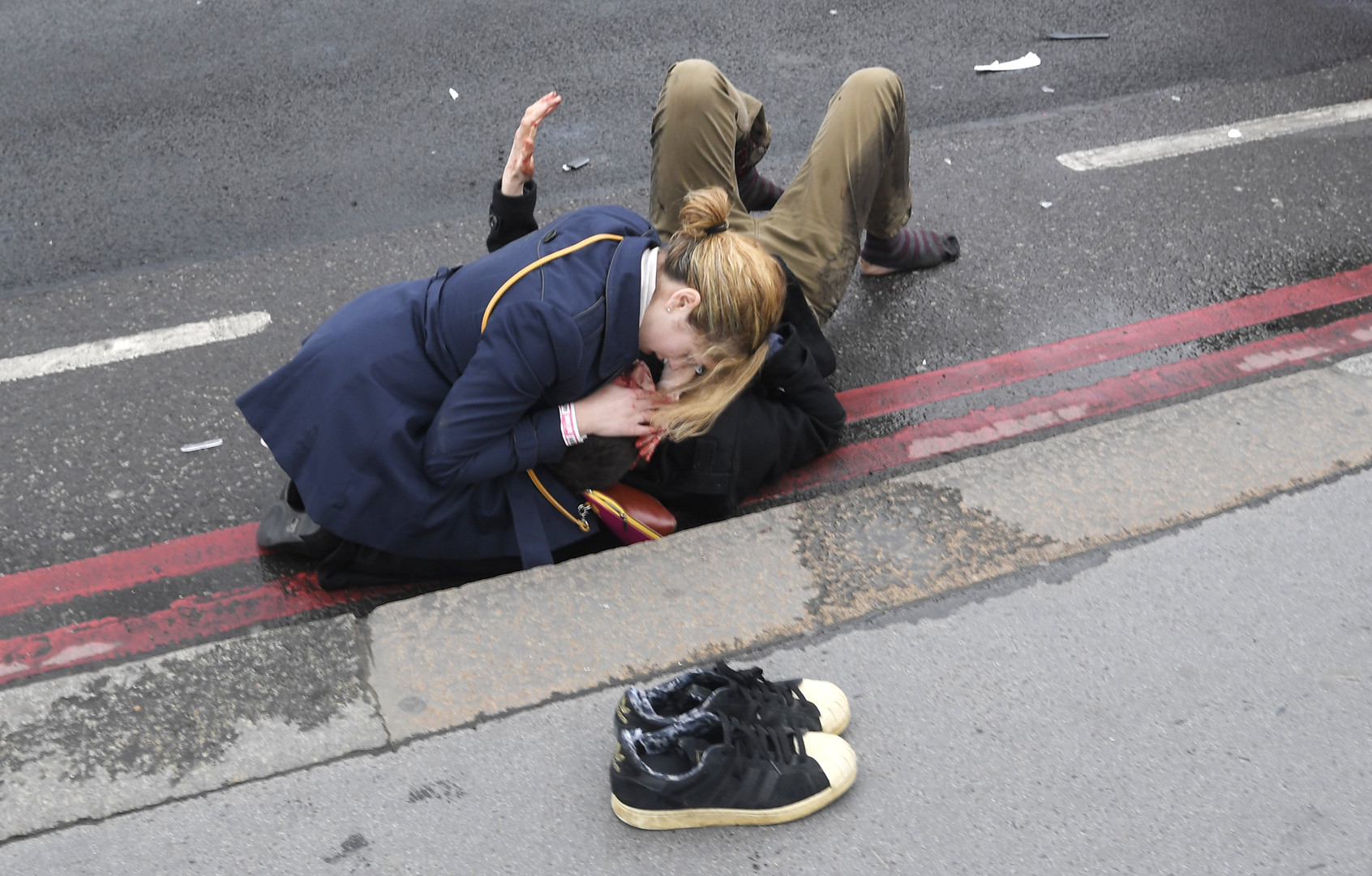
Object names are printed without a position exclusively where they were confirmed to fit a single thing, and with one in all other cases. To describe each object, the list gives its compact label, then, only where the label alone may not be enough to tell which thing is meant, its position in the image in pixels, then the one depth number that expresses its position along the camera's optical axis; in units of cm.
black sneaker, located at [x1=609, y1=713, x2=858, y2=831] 212
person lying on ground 287
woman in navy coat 241
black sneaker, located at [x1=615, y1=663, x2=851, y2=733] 221
